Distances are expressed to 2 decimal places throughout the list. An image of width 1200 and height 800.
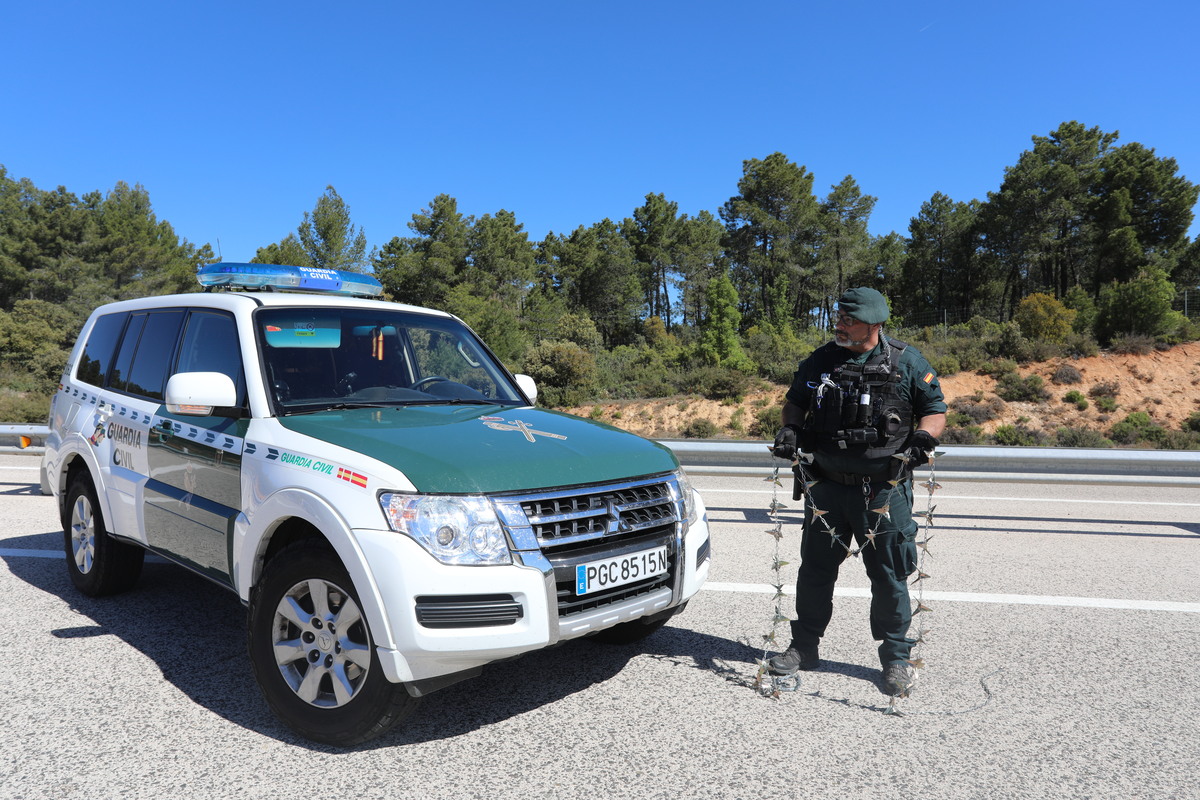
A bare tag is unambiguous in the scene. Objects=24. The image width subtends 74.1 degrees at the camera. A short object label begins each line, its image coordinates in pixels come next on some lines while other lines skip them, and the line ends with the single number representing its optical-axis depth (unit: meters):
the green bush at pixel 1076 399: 27.95
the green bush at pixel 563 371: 33.91
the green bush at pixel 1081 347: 31.08
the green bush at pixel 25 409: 21.61
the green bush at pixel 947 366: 31.34
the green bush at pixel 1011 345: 31.72
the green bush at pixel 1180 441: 22.12
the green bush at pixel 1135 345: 31.06
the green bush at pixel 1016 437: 24.47
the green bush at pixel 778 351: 33.25
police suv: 2.83
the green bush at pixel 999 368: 30.59
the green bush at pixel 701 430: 26.23
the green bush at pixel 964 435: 24.72
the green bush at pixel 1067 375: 29.44
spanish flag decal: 2.90
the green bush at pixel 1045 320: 32.81
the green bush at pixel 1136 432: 24.81
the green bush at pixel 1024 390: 28.80
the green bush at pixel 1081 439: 23.61
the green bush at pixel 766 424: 26.20
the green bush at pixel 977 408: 27.53
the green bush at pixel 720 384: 31.80
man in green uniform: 3.58
